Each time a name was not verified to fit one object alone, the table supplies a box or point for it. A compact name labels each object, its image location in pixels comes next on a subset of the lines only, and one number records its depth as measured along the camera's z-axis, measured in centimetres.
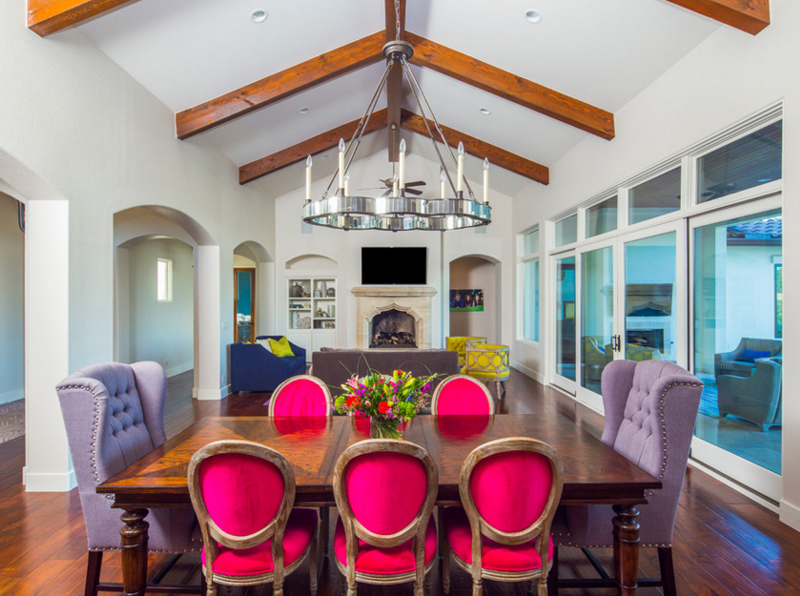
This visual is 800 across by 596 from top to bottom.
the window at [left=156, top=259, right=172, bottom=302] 845
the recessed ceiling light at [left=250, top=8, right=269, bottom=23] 408
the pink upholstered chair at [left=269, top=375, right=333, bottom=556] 289
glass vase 220
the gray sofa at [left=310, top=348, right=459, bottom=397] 537
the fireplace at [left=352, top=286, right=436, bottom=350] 909
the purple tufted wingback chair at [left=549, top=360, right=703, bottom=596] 199
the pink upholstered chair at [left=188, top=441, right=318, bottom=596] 164
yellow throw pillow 702
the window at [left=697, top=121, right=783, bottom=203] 313
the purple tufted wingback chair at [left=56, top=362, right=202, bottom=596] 202
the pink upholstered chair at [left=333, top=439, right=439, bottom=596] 162
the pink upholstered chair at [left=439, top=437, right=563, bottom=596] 165
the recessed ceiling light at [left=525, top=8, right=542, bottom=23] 404
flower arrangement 216
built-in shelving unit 974
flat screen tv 919
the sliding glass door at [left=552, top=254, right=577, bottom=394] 679
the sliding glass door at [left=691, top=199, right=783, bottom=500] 320
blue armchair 668
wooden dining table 177
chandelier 244
